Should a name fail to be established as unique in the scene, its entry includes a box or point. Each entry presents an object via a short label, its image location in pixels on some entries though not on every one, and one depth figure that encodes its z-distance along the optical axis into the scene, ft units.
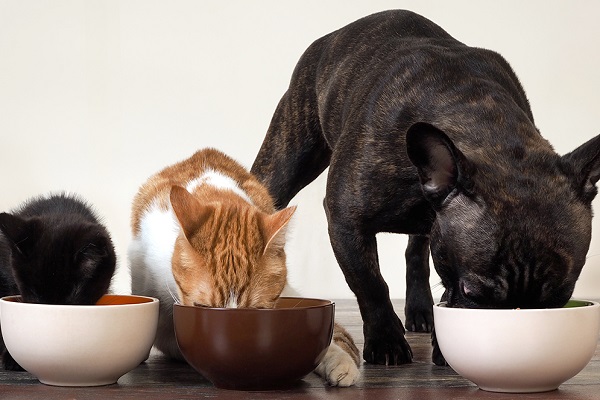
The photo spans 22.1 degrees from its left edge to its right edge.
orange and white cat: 4.42
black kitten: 4.52
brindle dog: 4.31
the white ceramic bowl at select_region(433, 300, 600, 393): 4.21
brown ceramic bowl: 4.21
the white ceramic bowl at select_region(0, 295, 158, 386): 4.29
